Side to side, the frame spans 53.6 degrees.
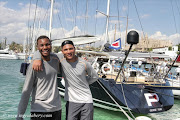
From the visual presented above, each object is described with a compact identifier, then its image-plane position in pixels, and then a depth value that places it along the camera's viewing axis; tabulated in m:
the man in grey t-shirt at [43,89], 2.06
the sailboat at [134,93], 7.98
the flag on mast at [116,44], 10.15
